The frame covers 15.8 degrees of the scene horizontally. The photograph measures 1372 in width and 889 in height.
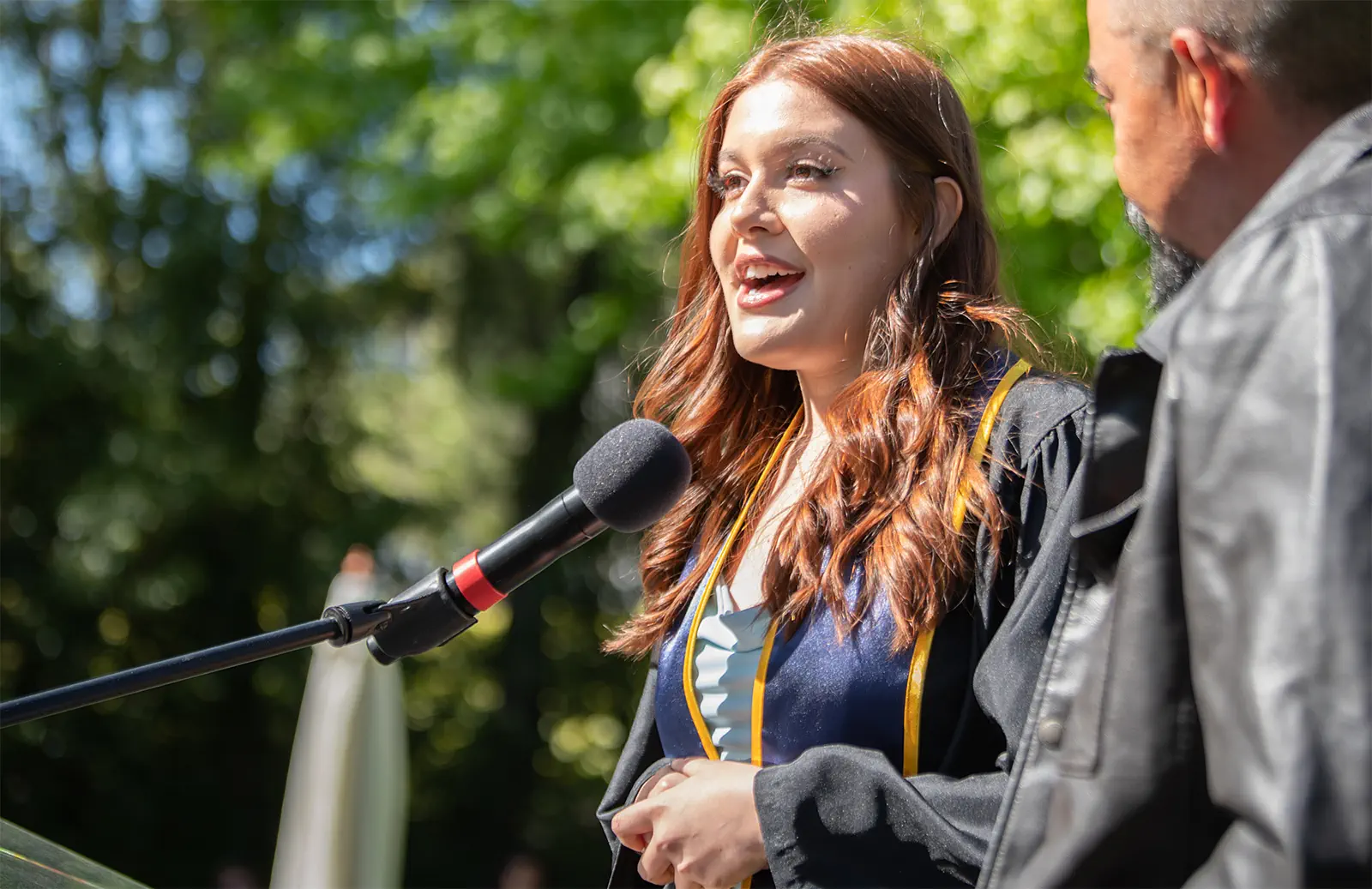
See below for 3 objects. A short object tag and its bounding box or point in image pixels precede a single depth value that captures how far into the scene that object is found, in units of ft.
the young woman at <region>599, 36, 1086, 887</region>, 9.66
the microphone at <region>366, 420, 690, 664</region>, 9.74
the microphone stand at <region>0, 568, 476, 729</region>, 9.55
